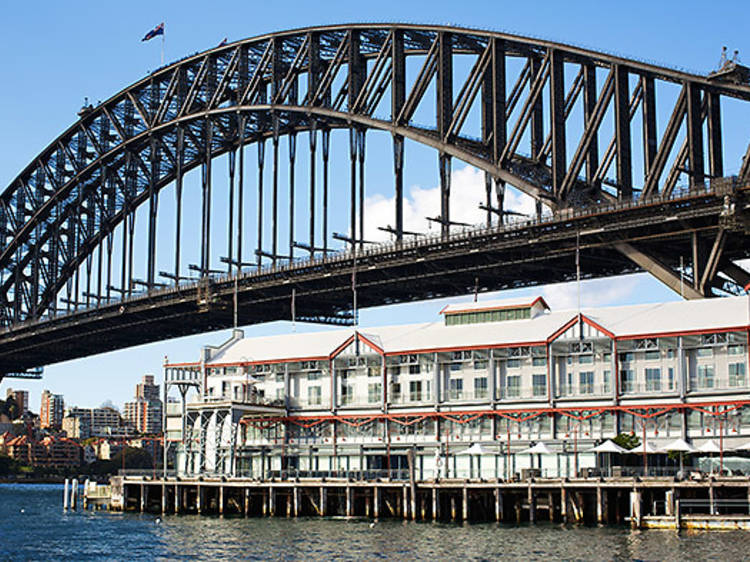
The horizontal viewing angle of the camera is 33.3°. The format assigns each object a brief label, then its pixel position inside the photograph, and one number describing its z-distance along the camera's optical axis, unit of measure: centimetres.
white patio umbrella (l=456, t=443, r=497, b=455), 9419
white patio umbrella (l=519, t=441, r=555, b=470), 9100
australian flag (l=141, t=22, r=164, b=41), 15850
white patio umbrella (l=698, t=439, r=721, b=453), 8444
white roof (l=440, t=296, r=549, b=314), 10325
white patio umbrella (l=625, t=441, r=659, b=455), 8744
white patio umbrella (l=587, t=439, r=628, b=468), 8744
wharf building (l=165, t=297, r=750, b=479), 9106
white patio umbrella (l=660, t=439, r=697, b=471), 8525
